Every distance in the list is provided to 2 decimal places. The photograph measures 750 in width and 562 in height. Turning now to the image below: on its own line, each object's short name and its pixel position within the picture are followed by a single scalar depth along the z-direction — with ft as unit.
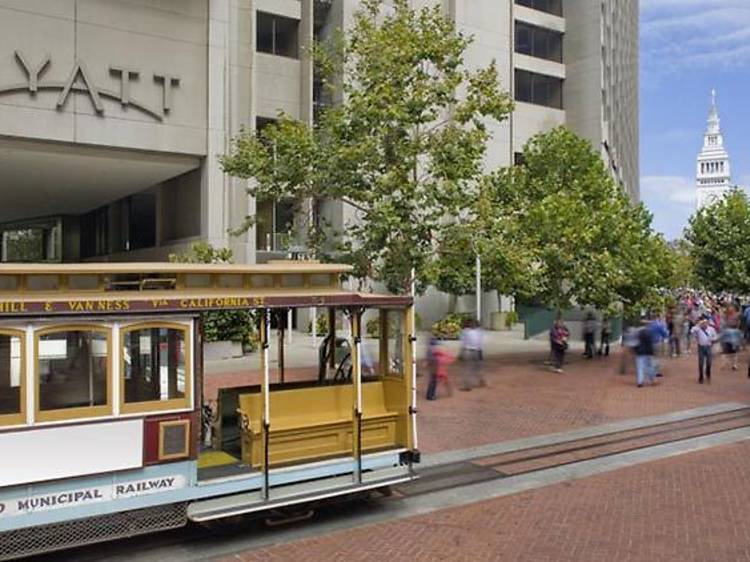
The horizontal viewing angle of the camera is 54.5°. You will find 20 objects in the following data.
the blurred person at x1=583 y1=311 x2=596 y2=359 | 80.59
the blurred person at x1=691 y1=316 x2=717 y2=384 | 61.41
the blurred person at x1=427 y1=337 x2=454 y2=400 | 51.31
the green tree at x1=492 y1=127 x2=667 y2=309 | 69.36
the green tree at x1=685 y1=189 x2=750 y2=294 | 118.83
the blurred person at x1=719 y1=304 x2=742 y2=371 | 70.38
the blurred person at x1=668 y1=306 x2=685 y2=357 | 83.05
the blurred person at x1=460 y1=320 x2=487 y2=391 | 57.47
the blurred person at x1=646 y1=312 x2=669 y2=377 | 59.06
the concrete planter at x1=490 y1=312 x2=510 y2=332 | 125.59
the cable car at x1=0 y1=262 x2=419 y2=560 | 21.18
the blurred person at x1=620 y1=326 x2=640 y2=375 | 60.49
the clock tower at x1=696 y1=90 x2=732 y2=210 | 627.05
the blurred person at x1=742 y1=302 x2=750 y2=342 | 84.21
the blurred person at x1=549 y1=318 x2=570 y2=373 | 68.08
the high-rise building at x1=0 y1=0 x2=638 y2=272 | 79.20
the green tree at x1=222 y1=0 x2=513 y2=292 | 56.24
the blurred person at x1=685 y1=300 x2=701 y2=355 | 88.43
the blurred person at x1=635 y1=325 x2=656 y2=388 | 58.80
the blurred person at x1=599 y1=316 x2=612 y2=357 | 83.97
